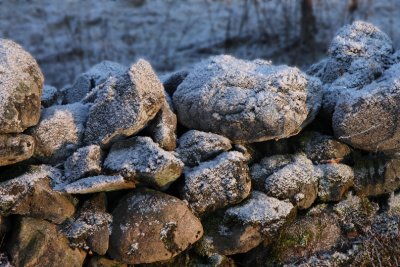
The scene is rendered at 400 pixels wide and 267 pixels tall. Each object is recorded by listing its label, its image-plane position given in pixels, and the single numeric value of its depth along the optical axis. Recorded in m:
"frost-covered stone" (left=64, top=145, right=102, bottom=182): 2.61
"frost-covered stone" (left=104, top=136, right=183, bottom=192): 2.59
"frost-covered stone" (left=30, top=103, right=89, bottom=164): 2.72
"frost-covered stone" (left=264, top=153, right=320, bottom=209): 2.84
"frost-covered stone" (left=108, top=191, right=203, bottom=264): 2.60
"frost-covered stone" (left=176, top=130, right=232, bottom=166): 2.79
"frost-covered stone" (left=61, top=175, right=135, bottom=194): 2.52
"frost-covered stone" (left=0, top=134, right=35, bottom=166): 2.51
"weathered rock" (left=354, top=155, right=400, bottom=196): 3.04
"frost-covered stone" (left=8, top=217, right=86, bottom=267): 2.54
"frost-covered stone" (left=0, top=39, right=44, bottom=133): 2.52
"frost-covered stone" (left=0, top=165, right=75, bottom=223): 2.54
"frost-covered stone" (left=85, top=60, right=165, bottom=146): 2.68
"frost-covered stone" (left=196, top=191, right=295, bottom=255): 2.74
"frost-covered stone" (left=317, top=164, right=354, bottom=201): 2.96
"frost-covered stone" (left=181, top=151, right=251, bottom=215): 2.69
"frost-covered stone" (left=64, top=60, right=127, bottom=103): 3.26
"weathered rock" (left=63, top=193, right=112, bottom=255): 2.59
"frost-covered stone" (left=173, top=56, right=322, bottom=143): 2.79
